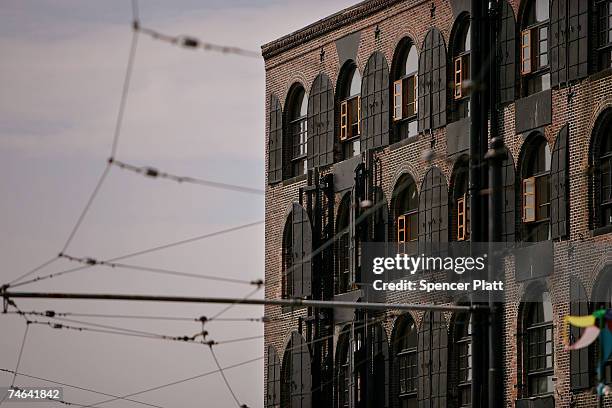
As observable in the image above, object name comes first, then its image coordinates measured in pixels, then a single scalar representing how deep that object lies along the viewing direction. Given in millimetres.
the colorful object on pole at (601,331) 33312
